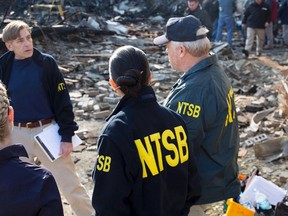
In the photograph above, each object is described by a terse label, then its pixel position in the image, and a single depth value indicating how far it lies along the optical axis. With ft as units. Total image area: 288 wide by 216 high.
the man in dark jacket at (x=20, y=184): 6.54
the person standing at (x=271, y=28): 49.06
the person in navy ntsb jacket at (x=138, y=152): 7.91
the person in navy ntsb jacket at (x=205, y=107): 10.14
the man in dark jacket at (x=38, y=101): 14.15
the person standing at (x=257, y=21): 45.32
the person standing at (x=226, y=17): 47.47
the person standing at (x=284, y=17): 49.75
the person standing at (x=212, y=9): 50.98
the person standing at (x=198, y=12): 39.22
